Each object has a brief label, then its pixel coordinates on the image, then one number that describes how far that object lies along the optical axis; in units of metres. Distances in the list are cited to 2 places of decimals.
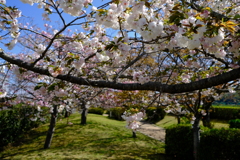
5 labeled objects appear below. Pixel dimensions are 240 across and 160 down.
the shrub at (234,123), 9.79
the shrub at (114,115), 17.11
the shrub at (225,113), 14.68
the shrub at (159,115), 15.05
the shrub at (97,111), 20.03
